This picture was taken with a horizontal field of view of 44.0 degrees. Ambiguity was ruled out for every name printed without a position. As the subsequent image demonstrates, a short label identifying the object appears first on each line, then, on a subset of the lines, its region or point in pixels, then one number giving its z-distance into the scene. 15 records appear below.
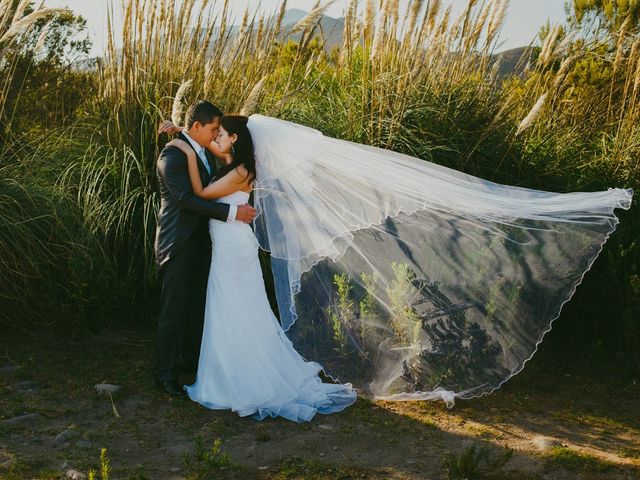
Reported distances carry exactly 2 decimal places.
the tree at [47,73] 5.83
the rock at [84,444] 3.62
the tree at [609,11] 8.17
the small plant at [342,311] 4.32
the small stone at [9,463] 3.31
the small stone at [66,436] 3.67
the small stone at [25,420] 3.86
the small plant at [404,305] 4.19
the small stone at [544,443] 3.69
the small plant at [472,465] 3.23
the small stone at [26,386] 4.39
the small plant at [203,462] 3.24
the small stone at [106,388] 4.35
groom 4.26
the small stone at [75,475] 3.21
